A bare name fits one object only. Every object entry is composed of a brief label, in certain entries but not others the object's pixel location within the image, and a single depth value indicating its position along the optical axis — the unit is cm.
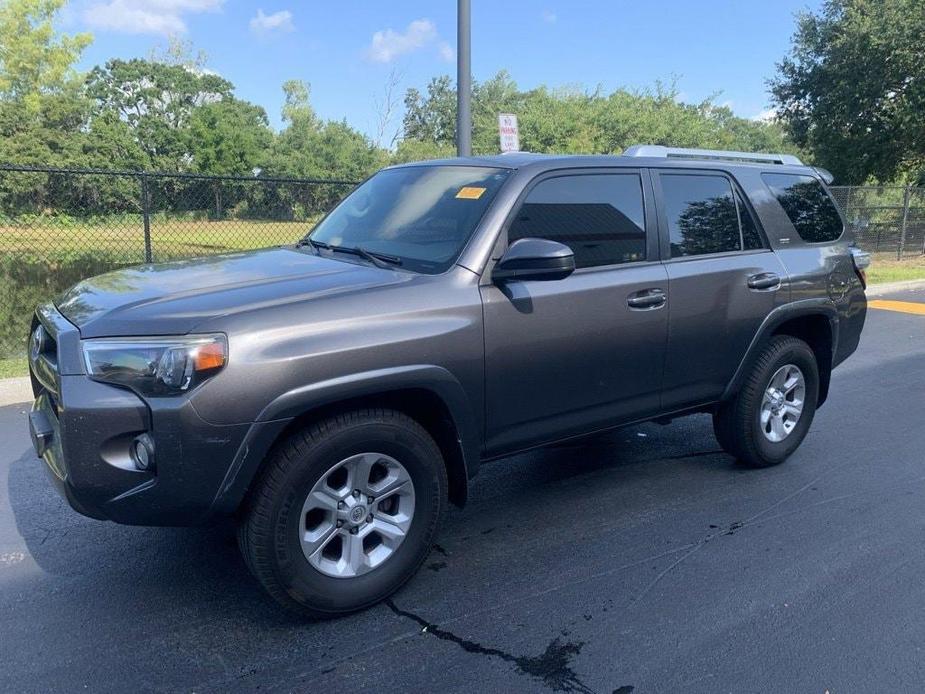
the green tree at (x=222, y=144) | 5866
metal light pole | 852
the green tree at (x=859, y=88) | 1967
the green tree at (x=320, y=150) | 5075
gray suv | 262
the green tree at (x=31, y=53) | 4938
